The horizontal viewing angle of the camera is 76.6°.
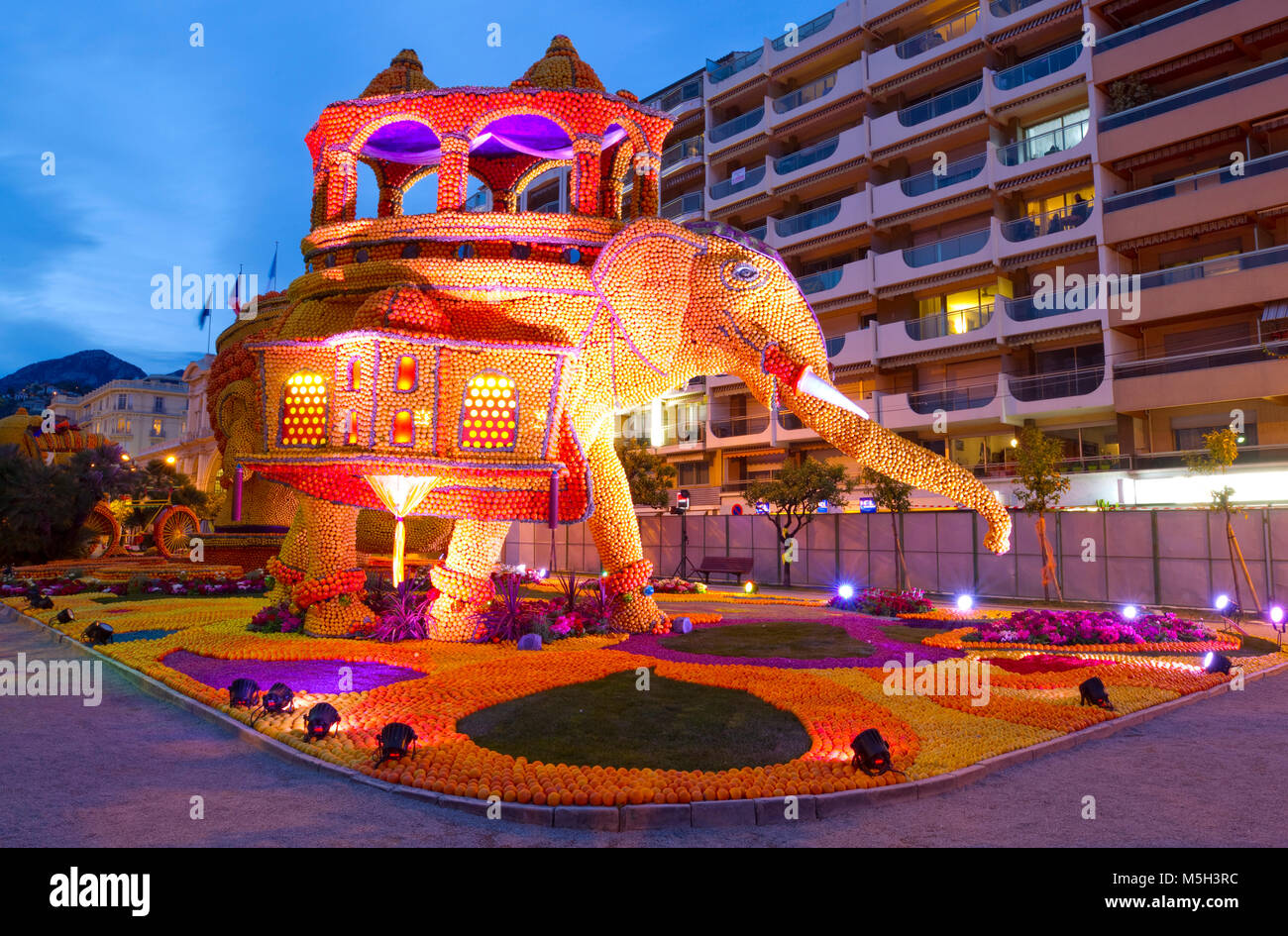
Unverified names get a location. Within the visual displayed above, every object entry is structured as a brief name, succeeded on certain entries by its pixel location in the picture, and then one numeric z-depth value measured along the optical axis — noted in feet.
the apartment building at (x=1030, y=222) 91.71
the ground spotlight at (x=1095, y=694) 26.07
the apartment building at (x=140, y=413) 281.74
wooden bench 84.58
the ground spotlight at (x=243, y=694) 24.95
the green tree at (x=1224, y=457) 55.62
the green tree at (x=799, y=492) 90.07
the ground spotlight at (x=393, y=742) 19.84
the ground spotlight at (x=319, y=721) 21.83
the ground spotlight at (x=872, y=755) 18.78
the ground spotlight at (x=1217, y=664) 32.50
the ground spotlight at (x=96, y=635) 38.58
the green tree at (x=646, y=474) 107.55
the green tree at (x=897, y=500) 76.64
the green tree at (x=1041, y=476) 65.87
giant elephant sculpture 33.73
